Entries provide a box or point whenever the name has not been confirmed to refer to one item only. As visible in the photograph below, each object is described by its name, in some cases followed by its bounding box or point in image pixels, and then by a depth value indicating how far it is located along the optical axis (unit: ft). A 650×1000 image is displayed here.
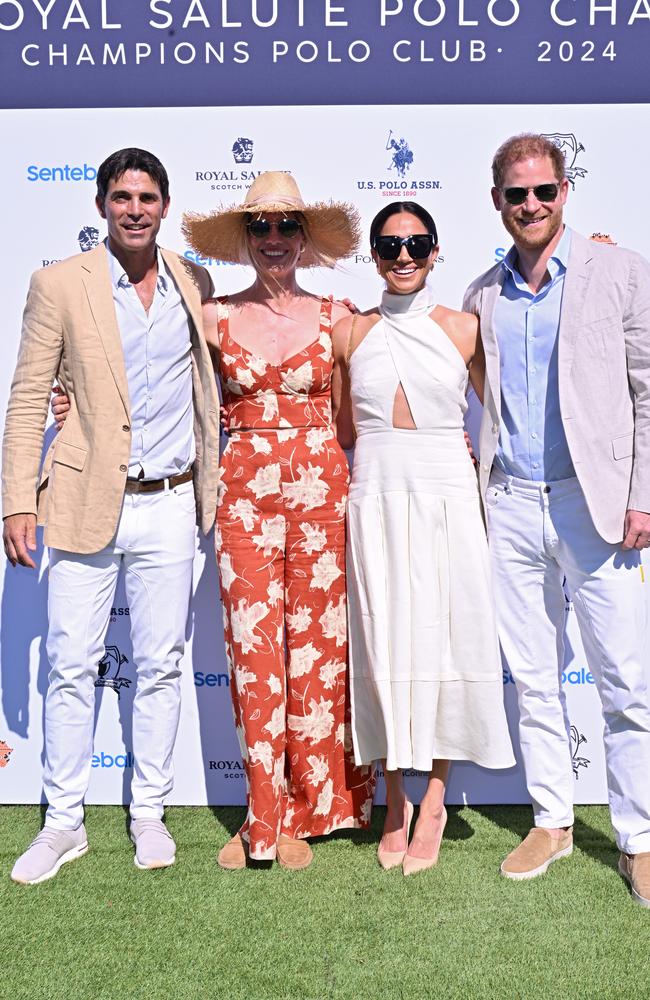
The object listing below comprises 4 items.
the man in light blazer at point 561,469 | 10.23
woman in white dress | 10.60
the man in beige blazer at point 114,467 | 10.70
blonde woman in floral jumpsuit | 10.79
